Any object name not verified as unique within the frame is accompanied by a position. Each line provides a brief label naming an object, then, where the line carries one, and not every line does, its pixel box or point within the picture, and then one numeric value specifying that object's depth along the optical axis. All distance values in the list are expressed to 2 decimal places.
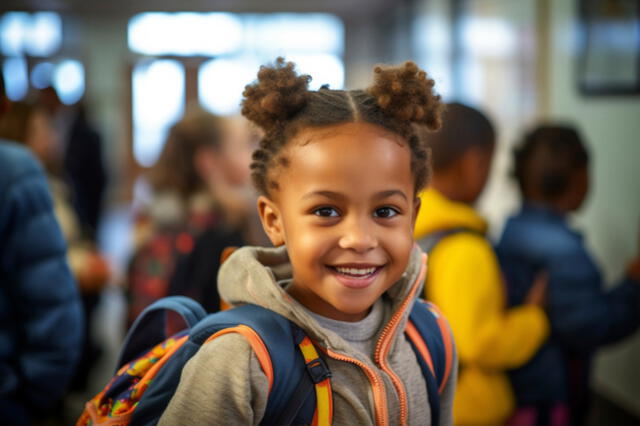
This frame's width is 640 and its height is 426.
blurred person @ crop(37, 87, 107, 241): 6.67
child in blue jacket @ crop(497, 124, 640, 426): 2.01
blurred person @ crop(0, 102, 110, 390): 2.51
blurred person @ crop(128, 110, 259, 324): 2.43
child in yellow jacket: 1.76
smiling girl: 0.88
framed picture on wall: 3.05
